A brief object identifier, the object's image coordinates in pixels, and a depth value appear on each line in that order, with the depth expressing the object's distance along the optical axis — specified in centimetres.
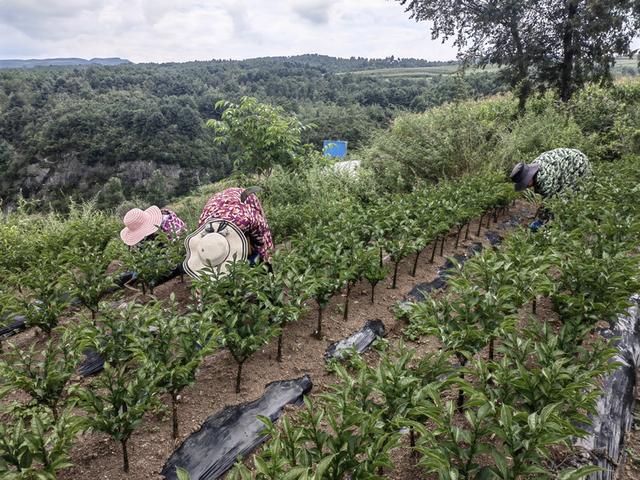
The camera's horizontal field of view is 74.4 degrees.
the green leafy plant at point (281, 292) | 295
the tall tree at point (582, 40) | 1016
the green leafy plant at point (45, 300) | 322
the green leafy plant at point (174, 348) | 232
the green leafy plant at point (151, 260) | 399
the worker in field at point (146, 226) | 454
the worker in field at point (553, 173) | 551
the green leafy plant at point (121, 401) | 206
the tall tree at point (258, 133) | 757
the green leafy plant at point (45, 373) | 227
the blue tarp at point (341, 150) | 1334
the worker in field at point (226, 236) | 319
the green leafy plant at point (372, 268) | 378
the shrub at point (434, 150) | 733
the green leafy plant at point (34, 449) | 171
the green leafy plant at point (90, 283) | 352
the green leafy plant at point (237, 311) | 272
